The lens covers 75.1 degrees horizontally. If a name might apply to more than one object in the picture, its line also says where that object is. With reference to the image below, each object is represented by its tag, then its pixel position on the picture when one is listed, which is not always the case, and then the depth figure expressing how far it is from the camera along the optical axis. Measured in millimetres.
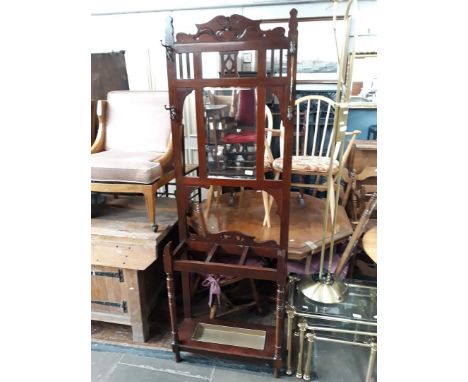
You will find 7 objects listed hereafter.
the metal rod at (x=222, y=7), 2355
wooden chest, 1477
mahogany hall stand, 1156
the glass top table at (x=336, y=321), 1229
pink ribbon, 1594
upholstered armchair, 1544
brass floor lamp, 1054
